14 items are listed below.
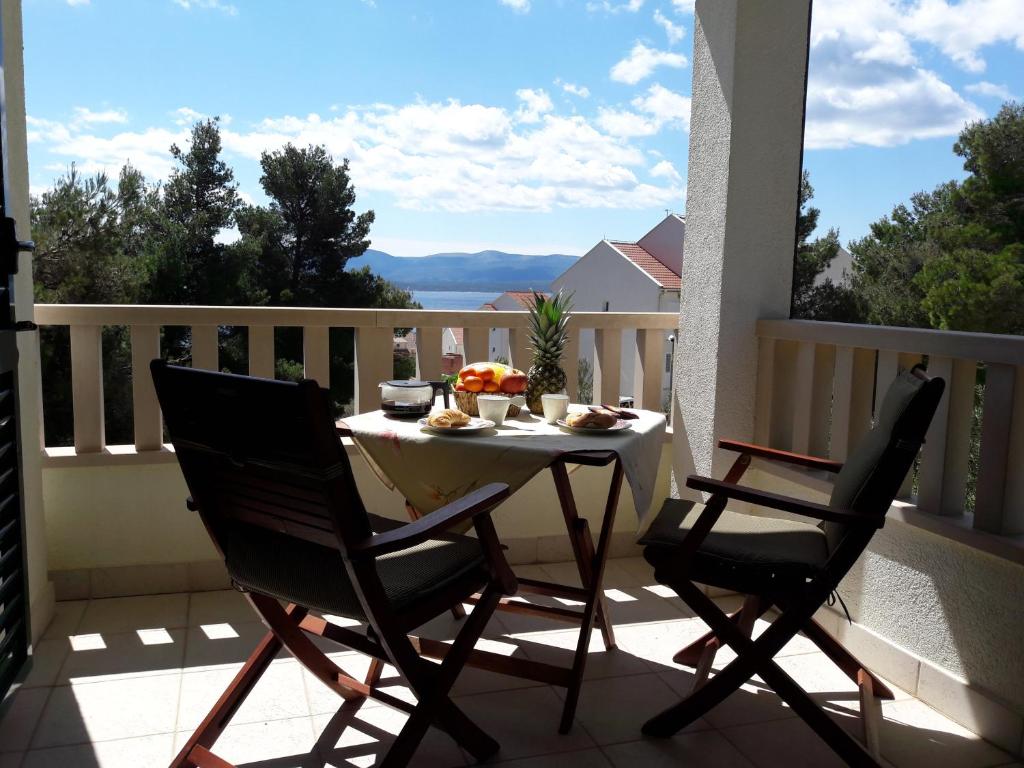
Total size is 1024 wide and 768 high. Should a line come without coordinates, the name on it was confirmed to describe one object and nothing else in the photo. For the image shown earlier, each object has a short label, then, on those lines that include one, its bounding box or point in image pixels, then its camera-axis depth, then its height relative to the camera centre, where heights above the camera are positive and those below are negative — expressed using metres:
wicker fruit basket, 2.55 -0.32
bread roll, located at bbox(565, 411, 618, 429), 2.39 -0.34
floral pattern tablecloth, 2.17 -0.42
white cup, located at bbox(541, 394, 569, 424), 2.51 -0.32
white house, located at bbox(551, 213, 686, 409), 12.67 +0.59
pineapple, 2.69 -0.16
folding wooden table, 2.21 -0.90
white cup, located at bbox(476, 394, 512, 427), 2.46 -0.31
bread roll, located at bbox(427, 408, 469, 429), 2.33 -0.34
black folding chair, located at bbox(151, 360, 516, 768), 1.62 -0.57
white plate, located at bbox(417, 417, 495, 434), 2.32 -0.36
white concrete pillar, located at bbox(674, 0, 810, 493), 3.06 +0.43
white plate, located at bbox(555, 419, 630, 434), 2.39 -0.36
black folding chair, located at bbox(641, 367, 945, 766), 1.92 -0.62
